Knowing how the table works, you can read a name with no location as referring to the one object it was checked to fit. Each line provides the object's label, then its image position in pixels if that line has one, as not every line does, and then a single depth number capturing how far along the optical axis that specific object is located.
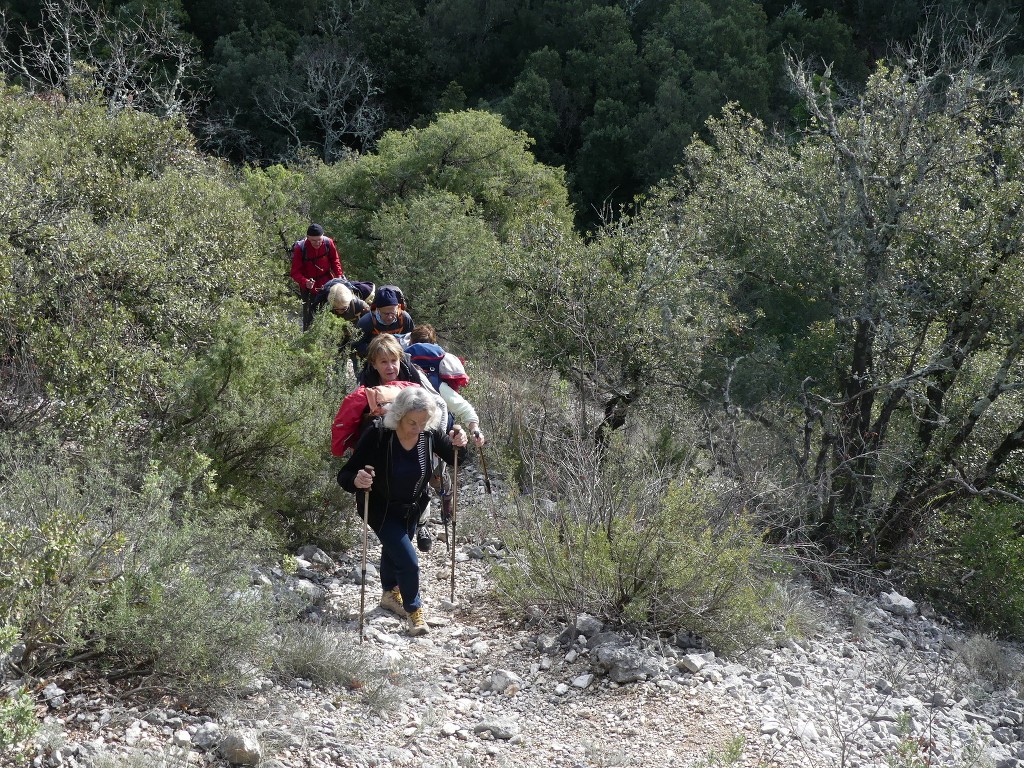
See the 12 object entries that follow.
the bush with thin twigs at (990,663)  6.09
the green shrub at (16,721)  2.98
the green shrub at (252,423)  5.66
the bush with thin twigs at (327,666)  4.44
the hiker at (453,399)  6.10
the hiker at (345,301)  7.94
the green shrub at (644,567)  5.18
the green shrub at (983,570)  7.07
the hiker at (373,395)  5.20
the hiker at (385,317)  6.98
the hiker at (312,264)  9.50
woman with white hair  4.98
